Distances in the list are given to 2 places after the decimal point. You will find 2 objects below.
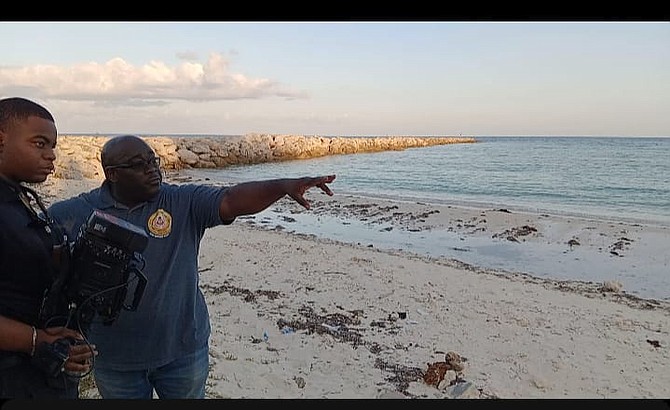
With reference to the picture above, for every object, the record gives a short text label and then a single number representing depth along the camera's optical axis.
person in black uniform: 1.61
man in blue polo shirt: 2.09
